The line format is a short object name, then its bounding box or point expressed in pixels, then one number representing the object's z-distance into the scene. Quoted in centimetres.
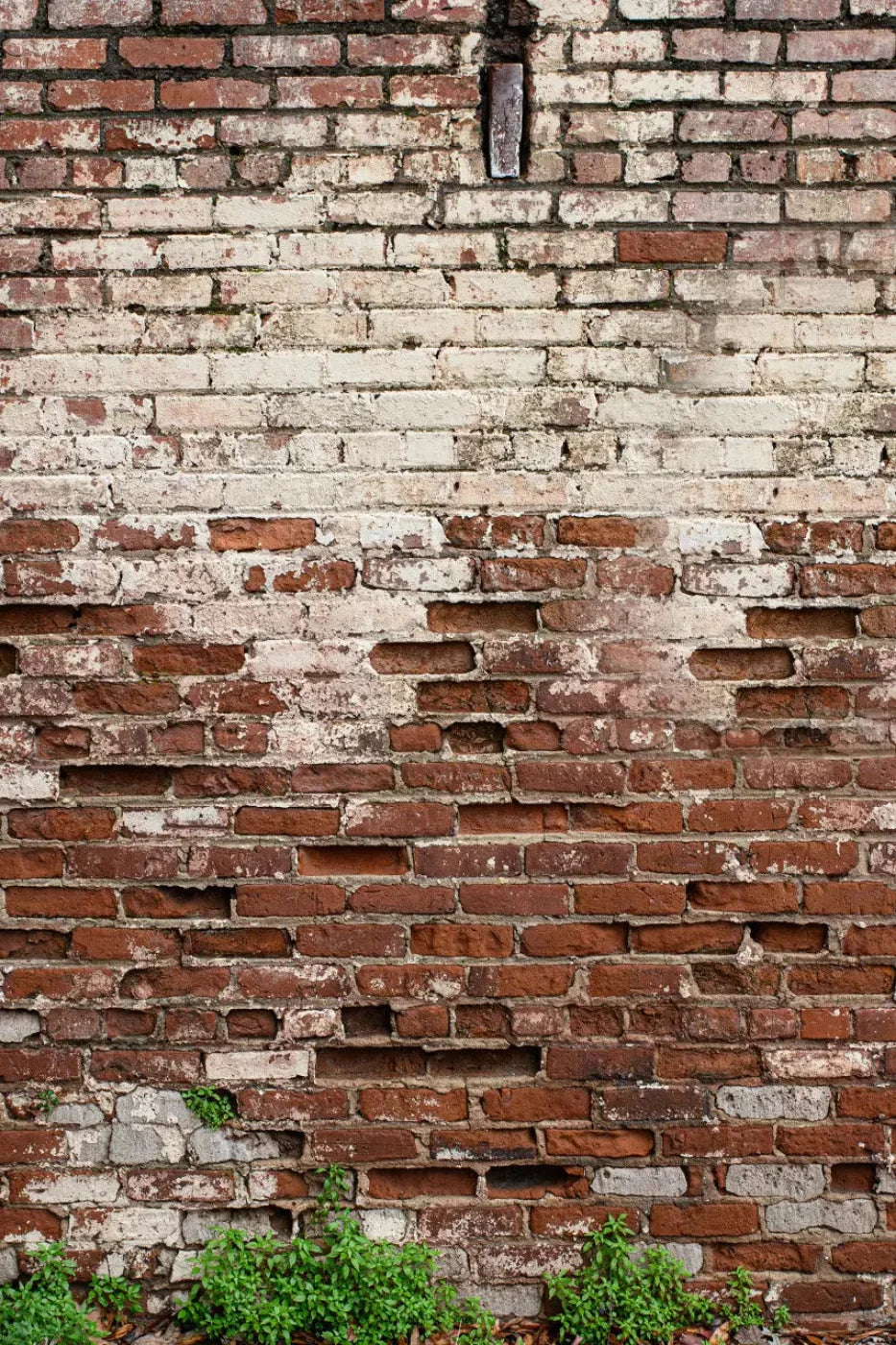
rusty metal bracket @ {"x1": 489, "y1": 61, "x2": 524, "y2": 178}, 200
